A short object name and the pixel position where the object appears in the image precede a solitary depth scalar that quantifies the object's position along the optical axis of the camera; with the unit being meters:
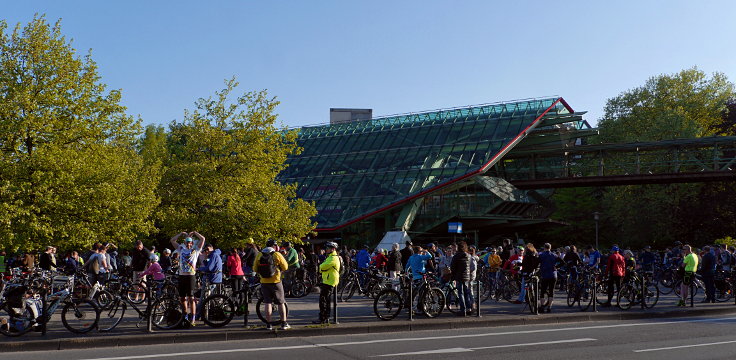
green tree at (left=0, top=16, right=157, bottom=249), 21.42
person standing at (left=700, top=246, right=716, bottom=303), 20.03
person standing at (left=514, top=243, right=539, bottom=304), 17.16
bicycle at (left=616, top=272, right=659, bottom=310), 18.11
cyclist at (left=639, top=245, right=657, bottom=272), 27.41
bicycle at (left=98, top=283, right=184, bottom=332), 12.88
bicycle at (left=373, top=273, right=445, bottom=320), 14.95
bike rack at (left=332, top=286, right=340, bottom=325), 13.76
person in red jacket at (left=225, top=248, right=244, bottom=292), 16.02
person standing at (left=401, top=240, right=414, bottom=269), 22.15
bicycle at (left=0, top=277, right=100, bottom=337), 11.70
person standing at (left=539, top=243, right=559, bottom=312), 16.76
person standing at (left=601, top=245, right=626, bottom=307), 17.92
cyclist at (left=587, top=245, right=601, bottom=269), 25.05
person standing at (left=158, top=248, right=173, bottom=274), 19.88
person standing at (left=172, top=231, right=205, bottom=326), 13.05
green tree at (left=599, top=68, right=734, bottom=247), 52.91
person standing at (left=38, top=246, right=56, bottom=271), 18.33
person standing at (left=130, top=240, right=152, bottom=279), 19.06
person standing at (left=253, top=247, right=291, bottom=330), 12.90
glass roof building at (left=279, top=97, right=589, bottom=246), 48.53
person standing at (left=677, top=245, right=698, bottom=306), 19.17
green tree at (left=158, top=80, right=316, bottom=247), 29.89
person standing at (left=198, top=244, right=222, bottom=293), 14.84
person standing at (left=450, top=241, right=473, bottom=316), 15.74
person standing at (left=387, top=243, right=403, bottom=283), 20.92
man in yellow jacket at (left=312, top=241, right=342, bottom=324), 13.70
